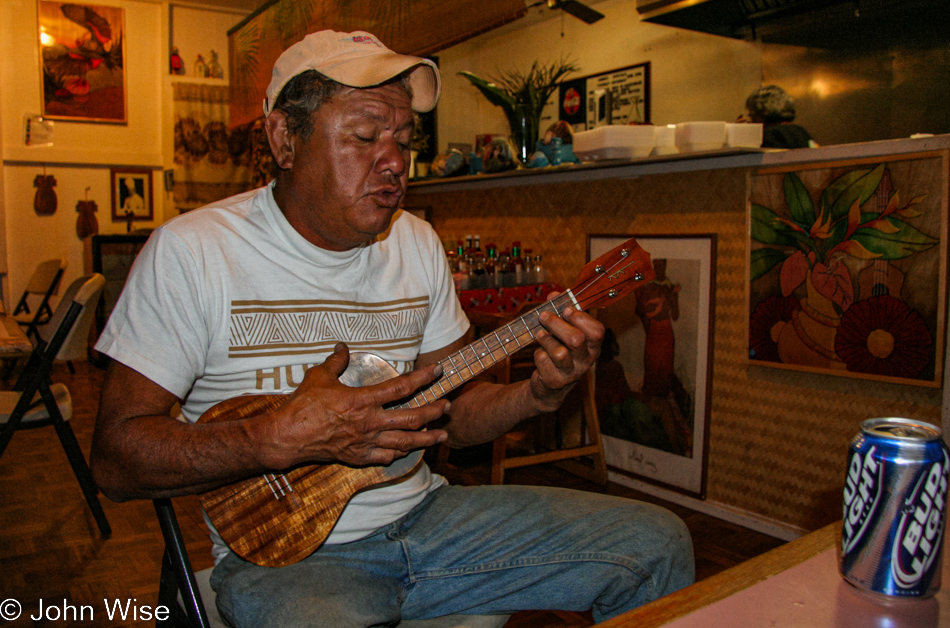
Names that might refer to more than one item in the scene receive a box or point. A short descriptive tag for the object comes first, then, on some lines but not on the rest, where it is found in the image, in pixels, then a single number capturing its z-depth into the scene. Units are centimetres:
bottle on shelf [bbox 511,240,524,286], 354
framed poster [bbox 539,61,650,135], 572
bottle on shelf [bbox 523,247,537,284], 361
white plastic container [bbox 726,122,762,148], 258
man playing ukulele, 107
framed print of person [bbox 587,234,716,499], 293
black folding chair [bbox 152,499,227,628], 109
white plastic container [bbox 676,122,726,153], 258
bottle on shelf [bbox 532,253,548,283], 364
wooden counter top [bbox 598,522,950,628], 67
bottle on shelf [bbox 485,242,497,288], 357
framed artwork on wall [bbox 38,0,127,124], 688
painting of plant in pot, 219
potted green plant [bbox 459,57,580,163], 349
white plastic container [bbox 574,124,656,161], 282
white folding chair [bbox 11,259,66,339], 606
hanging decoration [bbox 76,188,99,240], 704
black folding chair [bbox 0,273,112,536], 263
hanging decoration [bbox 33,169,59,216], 682
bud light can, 64
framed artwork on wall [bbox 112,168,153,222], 727
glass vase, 352
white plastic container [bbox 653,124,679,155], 288
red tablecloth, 334
